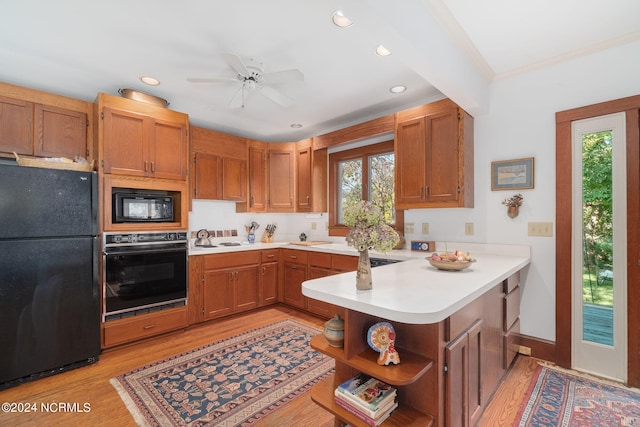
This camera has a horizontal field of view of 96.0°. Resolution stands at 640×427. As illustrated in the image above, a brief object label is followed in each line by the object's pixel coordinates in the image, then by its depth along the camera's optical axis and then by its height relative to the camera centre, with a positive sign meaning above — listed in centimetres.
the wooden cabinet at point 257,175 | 411 +55
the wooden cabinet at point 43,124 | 248 +83
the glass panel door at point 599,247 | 213 -27
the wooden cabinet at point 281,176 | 425 +55
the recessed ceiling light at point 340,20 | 181 +125
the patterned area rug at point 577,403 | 172 -125
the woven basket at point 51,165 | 221 +40
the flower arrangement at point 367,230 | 132 -8
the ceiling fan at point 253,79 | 212 +107
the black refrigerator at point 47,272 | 210 -45
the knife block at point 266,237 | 440 -36
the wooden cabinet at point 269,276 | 383 -85
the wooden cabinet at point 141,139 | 269 +76
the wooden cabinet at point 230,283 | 334 -85
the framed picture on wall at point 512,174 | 252 +34
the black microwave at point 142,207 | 277 +7
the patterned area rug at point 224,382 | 181 -126
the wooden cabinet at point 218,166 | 356 +63
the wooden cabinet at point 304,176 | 405 +54
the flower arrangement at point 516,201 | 255 +10
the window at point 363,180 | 359 +44
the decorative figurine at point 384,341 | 122 -57
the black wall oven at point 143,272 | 265 -57
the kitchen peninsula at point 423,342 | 118 -61
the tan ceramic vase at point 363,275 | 138 -30
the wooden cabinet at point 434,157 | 265 +55
